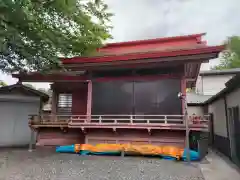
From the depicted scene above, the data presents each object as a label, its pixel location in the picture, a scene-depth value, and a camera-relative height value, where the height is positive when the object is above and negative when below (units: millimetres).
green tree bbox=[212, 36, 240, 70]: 29291 +9731
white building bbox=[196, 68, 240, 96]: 19188 +3773
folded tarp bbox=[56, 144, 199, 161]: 7209 -1222
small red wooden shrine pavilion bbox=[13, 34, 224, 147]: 7996 +963
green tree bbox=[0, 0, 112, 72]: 6309 +3322
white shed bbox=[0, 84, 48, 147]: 11523 +336
